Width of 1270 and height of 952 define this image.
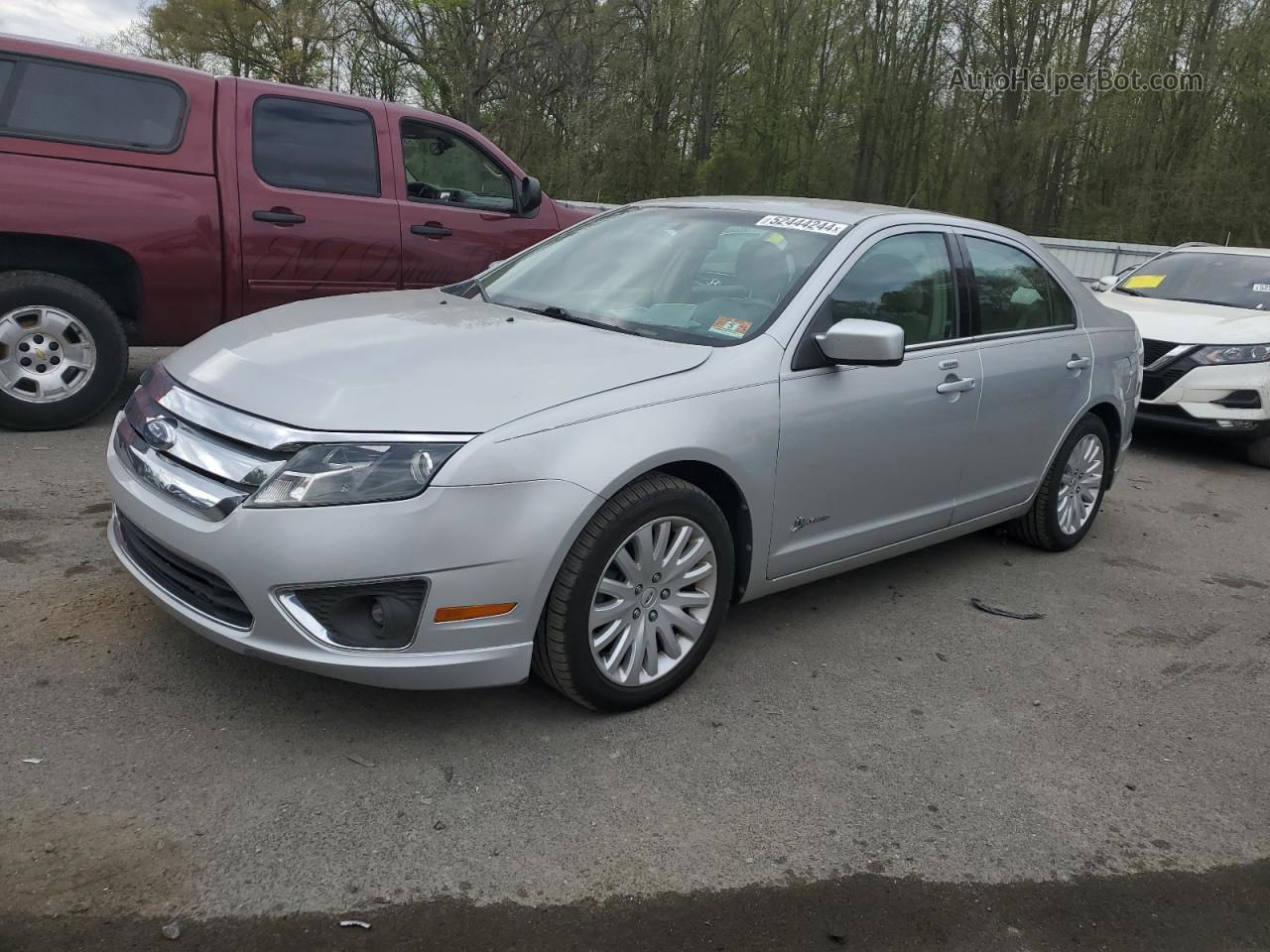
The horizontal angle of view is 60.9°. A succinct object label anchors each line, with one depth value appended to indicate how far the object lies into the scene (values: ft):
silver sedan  9.27
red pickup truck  18.42
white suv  25.44
